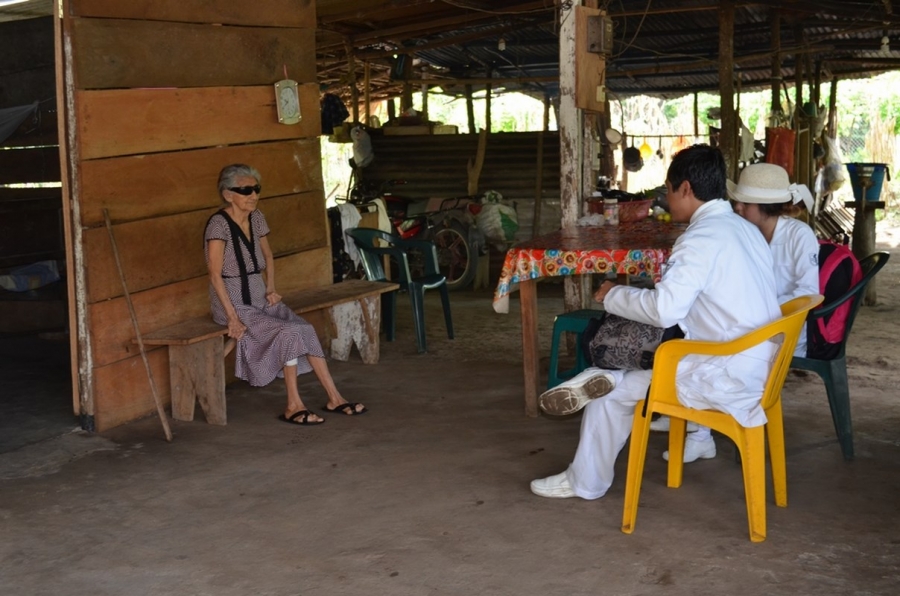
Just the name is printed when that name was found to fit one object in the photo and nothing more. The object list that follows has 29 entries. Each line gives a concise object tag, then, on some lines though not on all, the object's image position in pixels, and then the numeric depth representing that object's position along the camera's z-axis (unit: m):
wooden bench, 5.35
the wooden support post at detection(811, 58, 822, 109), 14.14
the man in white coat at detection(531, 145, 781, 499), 3.61
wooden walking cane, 5.11
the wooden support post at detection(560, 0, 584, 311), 6.40
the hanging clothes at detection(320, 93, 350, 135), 11.45
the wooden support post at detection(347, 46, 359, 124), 12.04
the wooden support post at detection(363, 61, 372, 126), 13.29
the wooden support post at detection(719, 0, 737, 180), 10.28
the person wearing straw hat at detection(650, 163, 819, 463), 4.59
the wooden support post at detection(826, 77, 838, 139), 15.64
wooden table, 4.88
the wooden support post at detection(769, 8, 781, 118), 11.58
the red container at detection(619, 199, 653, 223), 6.27
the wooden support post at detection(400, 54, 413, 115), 12.97
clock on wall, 6.42
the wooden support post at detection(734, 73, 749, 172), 11.29
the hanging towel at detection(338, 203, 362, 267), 8.30
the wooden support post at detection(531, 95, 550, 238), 11.27
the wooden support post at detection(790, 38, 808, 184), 13.18
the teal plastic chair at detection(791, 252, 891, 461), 4.53
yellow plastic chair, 3.56
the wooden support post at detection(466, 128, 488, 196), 11.48
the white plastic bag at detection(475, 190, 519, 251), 10.85
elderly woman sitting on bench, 5.40
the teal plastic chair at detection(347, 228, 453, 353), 7.57
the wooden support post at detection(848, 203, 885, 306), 8.91
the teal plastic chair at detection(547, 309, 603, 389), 5.14
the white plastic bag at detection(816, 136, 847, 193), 15.26
